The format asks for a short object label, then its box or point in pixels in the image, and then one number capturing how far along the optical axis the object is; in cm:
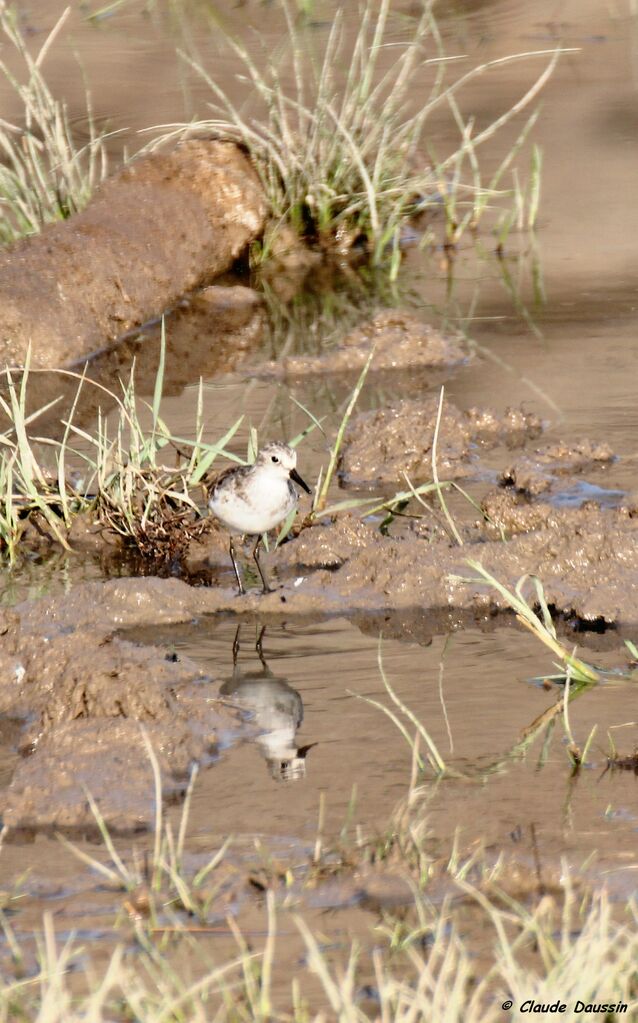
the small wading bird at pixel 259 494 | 1020
